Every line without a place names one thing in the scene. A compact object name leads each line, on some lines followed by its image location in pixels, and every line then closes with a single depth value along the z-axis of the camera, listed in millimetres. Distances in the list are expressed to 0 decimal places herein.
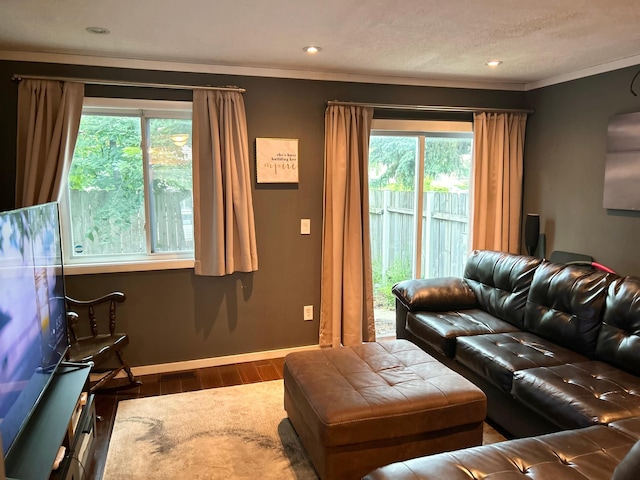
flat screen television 1612
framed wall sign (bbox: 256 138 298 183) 3668
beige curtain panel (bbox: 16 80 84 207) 3092
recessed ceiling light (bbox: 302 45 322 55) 3022
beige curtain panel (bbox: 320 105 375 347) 3789
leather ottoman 2068
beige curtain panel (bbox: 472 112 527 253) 4184
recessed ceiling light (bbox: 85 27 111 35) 2639
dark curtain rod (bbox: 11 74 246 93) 3076
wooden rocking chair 3004
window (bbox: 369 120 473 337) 4184
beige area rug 2348
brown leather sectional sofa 2123
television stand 1661
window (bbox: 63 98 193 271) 3406
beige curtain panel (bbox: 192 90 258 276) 3451
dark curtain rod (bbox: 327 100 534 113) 3783
